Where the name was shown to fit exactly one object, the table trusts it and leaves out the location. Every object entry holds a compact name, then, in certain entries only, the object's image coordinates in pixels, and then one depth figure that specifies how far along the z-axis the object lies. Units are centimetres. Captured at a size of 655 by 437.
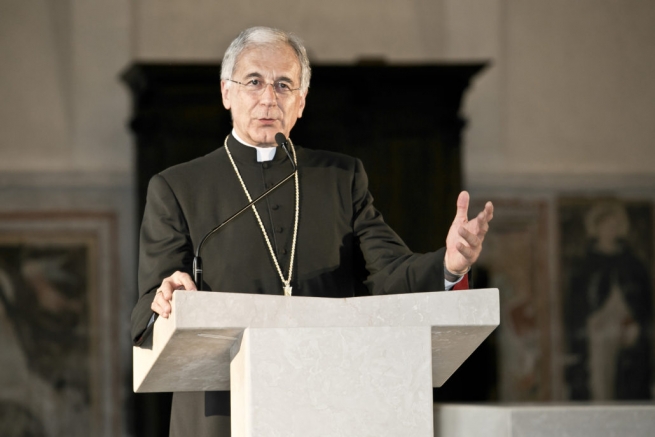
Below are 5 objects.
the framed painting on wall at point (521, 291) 1664
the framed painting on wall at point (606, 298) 1698
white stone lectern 439
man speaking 580
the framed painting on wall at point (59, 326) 1517
